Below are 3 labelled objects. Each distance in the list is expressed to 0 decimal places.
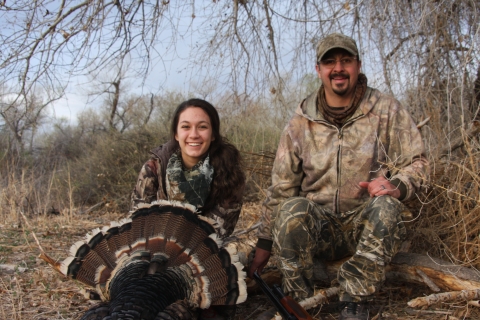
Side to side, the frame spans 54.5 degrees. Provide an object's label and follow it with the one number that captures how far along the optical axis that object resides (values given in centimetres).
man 306
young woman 364
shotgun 275
